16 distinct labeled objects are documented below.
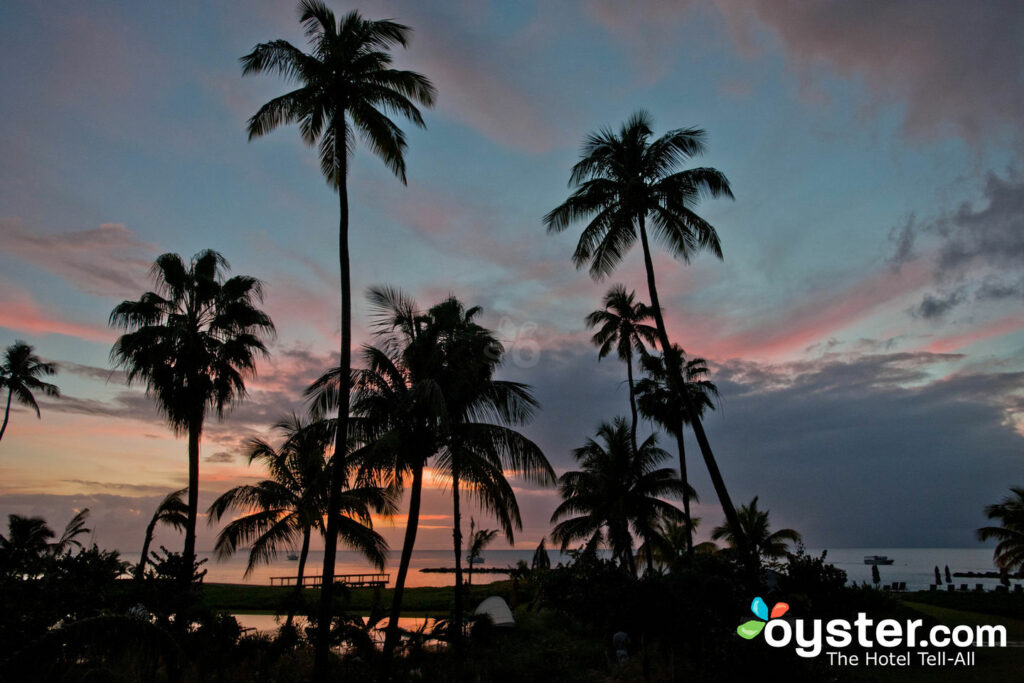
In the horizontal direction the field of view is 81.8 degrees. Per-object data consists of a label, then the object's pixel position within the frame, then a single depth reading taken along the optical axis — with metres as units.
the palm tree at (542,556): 27.75
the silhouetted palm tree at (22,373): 36.25
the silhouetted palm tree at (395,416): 16.09
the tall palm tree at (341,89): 14.27
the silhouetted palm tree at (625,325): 34.78
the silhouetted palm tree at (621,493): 27.91
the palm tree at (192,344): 19.69
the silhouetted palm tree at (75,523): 20.84
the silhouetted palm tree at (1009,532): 36.28
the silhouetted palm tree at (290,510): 21.84
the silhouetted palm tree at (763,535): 42.06
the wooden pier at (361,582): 52.89
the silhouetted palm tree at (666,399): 34.19
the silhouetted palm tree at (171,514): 27.58
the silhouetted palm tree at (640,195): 18.73
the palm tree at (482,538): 40.75
